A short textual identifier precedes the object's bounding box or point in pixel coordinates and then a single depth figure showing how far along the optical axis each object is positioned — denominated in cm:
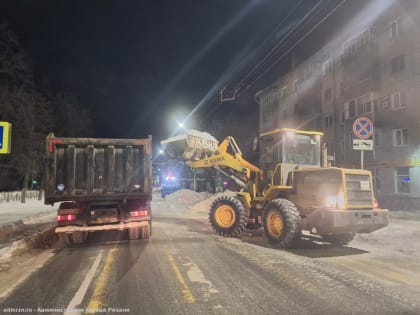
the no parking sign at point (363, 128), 1080
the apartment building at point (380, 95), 2322
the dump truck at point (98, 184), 910
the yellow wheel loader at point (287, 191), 837
